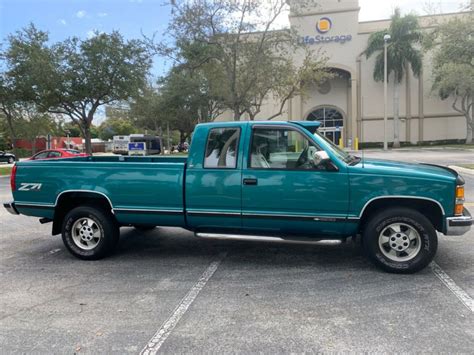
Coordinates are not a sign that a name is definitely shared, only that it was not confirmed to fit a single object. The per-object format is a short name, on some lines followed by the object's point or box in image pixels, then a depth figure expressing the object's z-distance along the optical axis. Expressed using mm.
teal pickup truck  4863
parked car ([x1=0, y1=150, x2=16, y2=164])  42312
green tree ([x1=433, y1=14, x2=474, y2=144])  15445
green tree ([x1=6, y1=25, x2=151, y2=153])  24094
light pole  39094
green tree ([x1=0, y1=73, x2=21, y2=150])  24969
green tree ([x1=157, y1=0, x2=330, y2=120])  19781
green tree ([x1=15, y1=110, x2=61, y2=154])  37188
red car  24059
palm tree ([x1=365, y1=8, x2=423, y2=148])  41875
